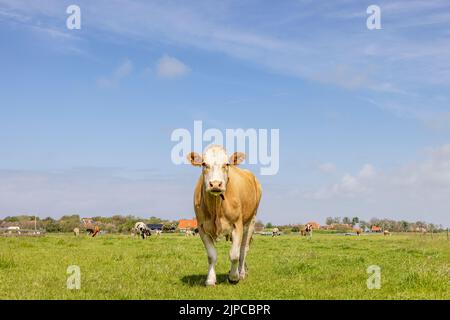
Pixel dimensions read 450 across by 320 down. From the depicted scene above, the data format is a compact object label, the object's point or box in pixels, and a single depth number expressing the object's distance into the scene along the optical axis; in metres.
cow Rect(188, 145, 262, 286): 10.16
